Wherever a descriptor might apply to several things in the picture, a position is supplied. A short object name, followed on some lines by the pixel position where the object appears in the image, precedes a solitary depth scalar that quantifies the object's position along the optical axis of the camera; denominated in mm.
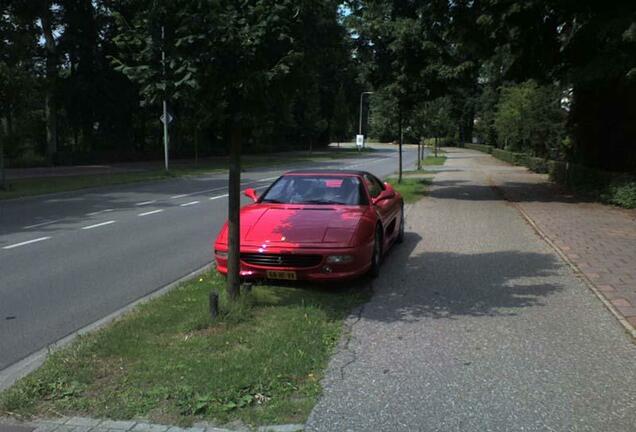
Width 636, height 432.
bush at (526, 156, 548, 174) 30253
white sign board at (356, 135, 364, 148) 75019
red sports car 6562
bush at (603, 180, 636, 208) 14367
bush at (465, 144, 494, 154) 67694
